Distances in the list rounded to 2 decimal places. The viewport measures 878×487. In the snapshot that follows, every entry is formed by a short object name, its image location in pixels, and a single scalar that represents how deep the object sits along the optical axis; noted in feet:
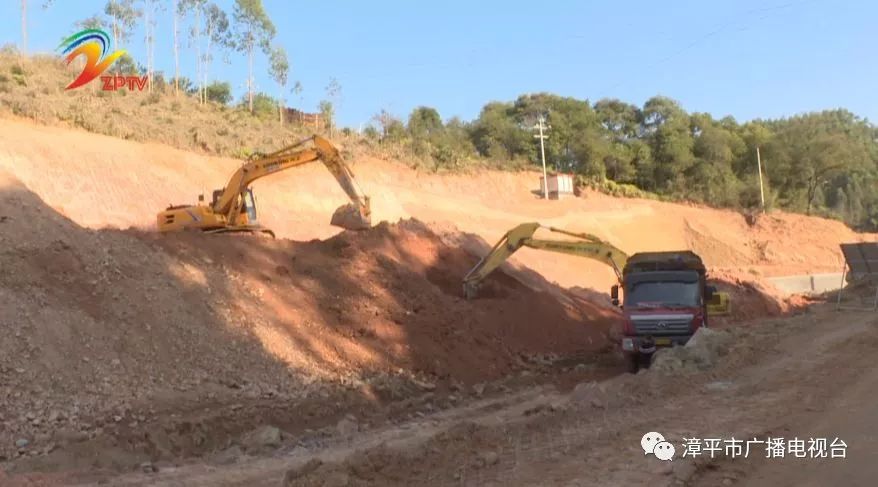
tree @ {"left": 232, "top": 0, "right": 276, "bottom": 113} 155.43
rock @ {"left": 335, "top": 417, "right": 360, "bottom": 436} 37.79
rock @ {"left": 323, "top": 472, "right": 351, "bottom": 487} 21.34
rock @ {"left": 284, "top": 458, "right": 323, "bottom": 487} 22.29
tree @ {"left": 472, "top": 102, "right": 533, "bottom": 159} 209.26
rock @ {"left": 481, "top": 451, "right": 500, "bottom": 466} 23.91
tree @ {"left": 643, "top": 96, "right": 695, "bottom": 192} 208.64
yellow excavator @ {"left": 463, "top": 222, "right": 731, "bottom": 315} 66.74
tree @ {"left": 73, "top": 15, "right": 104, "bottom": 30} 140.77
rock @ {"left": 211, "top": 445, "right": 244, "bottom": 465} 30.71
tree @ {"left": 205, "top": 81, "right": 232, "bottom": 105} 169.99
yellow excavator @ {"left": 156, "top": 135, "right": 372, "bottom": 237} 66.90
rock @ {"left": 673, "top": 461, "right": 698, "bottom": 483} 20.94
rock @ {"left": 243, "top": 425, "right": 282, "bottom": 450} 33.96
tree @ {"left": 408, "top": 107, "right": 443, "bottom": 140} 186.62
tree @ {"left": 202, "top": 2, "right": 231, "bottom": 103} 154.92
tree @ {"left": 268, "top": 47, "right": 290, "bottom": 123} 164.69
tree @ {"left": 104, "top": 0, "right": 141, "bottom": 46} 145.79
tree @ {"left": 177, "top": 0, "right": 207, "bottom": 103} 151.12
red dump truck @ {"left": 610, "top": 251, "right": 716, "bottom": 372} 49.62
